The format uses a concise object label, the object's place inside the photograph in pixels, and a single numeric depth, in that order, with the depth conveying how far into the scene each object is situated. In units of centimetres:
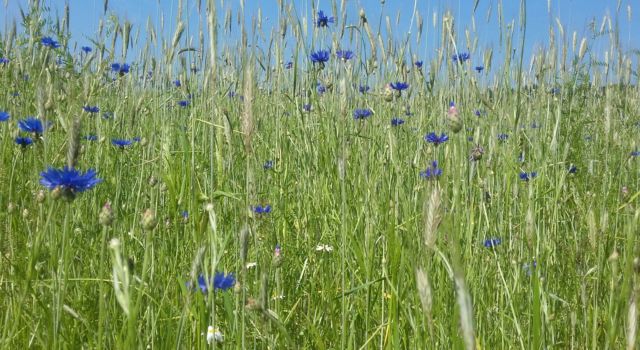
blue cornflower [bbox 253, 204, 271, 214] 137
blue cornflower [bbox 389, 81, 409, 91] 220
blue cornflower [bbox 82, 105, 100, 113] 182
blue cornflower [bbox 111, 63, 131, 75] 277
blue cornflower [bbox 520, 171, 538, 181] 183
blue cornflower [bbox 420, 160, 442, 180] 153
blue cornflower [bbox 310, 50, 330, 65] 215
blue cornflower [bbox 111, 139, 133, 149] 162
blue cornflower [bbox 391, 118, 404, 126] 183
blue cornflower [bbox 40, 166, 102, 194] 79
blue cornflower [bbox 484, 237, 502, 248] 120
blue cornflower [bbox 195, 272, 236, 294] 91
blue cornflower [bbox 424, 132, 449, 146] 173
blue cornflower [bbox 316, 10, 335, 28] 227
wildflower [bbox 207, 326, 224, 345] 91
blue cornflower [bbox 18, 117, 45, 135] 132
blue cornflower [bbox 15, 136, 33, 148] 142
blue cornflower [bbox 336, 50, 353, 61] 192
